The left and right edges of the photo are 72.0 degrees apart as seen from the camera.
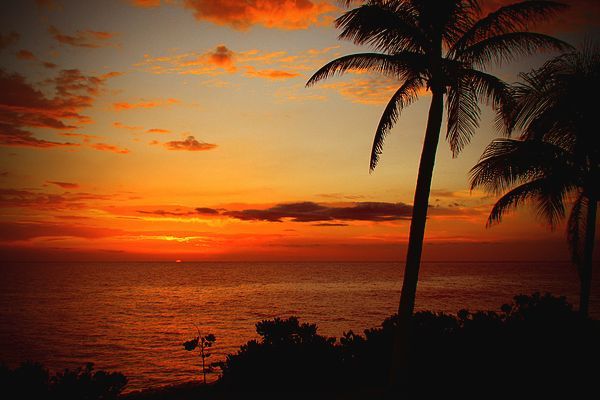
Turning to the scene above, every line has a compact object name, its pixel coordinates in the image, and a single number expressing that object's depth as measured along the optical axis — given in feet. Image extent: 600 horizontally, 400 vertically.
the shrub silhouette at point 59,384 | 32.50
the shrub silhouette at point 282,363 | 37.32
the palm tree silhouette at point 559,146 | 43.39
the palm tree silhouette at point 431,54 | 31.58
